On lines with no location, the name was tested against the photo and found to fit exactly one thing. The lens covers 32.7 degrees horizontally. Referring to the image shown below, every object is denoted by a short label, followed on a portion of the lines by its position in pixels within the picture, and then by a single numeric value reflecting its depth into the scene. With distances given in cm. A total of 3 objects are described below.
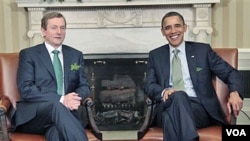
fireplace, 447
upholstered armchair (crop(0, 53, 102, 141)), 266
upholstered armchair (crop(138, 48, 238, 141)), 265
